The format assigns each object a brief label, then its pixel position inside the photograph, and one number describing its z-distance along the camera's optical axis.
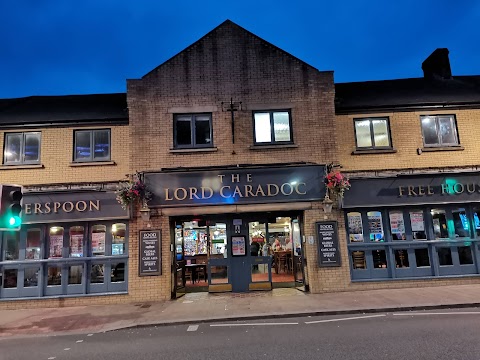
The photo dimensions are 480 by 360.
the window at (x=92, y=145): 13.12
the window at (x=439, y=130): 13.52
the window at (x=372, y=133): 13.41
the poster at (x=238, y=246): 12.99
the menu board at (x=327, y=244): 12.38
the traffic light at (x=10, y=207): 7.01
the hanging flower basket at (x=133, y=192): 12.02
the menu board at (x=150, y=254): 12.23
